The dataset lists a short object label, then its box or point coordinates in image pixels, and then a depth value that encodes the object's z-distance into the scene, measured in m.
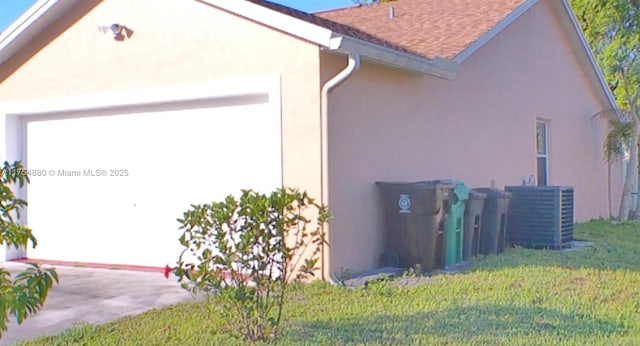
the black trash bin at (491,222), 10.23
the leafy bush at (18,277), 3.42
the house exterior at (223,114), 8.29
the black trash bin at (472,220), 9.59
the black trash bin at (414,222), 8.66
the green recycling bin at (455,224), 9.02
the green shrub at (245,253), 5.29
